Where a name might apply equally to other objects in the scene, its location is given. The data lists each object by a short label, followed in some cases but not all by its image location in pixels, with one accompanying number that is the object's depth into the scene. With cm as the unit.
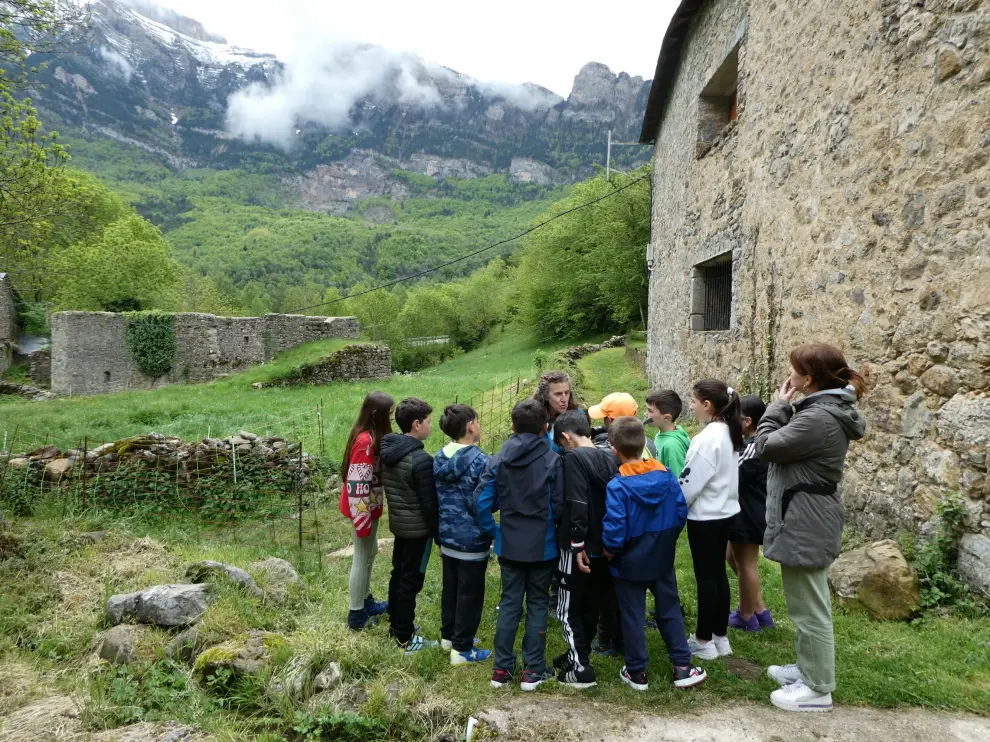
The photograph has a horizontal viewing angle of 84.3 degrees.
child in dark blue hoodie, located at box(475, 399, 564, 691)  298
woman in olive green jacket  260
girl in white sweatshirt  311
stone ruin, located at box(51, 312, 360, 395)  1912
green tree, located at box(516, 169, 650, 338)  2400
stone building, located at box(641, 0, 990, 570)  355
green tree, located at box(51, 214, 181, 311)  2431
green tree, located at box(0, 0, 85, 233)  664
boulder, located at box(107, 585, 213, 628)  356
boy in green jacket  342
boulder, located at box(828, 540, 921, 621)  346
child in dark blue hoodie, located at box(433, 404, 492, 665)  323
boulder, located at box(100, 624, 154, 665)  321
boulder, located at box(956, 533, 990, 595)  333
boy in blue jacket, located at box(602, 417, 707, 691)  287
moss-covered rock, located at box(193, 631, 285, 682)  298
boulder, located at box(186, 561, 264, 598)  399
